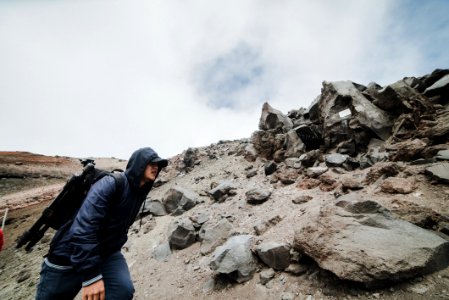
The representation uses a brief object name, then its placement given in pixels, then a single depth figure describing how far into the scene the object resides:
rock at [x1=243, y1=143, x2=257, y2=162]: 12.21
